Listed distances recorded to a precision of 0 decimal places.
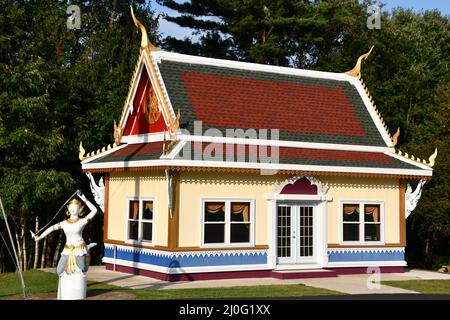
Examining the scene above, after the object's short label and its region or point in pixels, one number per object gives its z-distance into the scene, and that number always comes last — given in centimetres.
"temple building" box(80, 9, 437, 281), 1919
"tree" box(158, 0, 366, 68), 3834
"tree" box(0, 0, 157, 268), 2384
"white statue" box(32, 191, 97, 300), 1452
